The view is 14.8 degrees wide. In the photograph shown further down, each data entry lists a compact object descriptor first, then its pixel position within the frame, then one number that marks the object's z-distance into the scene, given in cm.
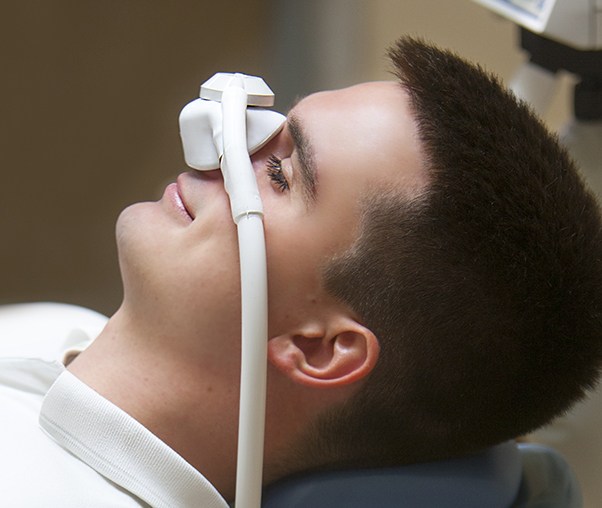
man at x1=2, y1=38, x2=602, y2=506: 116
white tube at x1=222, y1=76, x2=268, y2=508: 114
